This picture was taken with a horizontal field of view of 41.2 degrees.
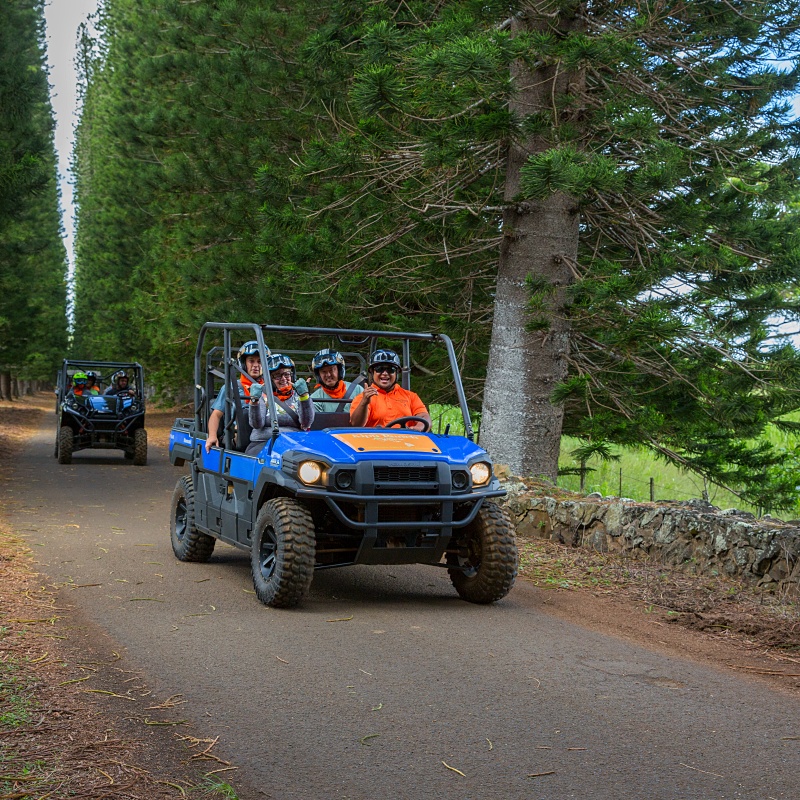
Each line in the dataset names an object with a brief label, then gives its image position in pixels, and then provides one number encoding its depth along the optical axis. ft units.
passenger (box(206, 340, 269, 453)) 30.60
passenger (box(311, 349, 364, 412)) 31.30
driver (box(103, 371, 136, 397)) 75.25
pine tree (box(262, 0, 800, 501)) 38.61
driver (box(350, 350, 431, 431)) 29.12
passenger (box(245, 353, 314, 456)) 28.71
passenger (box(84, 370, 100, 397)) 75.36
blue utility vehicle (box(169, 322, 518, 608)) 25.09
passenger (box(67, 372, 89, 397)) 73.84
